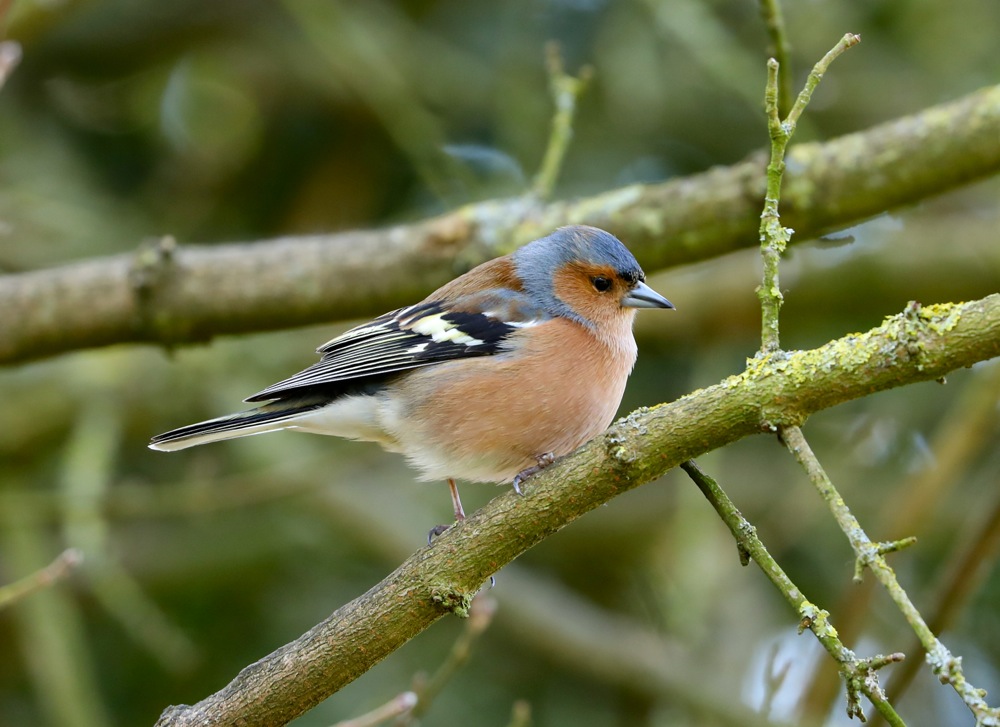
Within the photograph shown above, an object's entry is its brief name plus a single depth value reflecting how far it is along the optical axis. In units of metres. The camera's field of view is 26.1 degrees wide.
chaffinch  8.63
